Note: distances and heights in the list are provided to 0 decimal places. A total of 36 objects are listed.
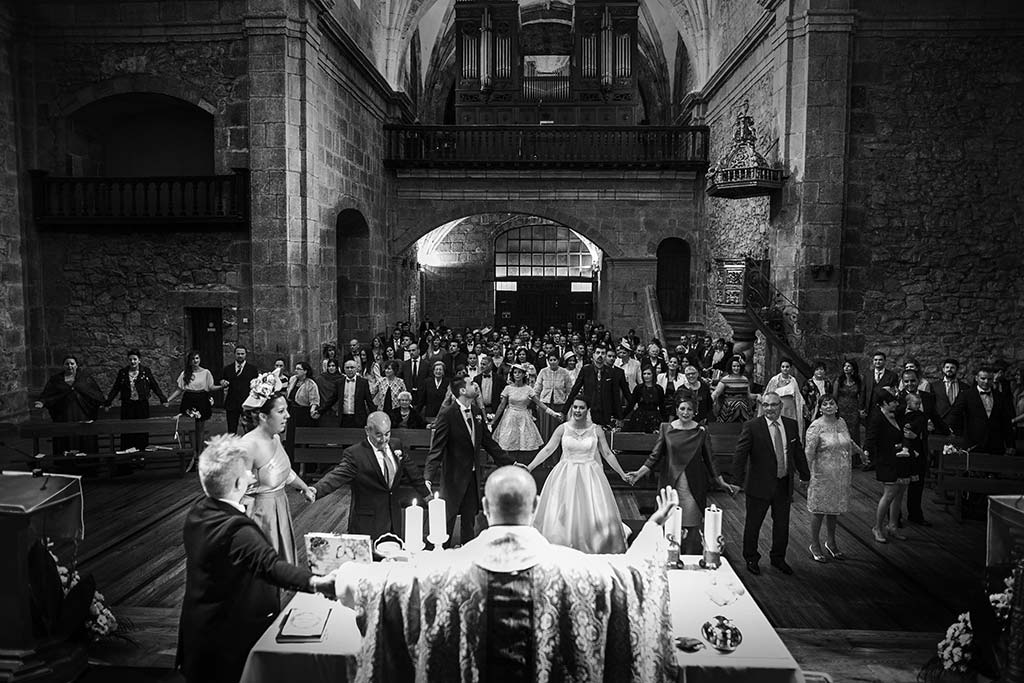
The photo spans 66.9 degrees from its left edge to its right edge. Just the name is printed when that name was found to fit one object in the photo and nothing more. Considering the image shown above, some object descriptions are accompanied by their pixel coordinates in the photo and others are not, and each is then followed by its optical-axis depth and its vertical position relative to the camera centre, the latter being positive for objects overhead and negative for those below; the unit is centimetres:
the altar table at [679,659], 313 -147
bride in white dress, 523 -139
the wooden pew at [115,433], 878 -166
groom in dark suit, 629 -125
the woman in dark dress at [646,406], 1015 -139
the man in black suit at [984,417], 832 -123
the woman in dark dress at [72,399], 903 -121
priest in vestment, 281 -117
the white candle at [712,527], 382 -112
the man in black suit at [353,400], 934 -124
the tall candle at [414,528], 372 -110
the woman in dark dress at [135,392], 948 -117
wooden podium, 419 -169
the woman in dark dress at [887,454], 689 -137
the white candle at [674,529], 386 -115
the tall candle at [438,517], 376 -107
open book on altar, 352 -116
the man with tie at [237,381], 982 -107
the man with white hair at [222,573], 342 -123
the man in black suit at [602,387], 978 -111
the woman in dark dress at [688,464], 588 -126
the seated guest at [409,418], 916 -143
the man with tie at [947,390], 928 -107
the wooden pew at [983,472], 732 -168
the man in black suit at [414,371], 1057 -108
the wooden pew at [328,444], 858 -163
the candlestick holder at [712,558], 389 -130
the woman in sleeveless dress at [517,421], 847 -136
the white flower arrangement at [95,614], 457 -192
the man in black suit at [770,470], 620 -136
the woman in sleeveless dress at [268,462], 476 -103
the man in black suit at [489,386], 1059 -123
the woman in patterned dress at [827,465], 650 -138
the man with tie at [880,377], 972 -97
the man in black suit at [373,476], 521 -120
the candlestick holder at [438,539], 379 -118
